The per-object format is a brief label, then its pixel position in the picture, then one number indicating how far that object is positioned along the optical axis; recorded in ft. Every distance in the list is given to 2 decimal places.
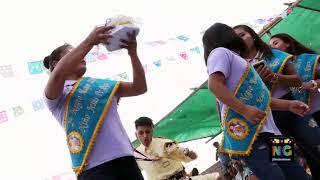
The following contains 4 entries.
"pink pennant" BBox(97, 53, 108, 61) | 19.11
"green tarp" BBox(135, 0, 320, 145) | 19.61
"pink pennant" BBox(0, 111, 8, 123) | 17.94
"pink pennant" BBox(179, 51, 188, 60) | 22.39
